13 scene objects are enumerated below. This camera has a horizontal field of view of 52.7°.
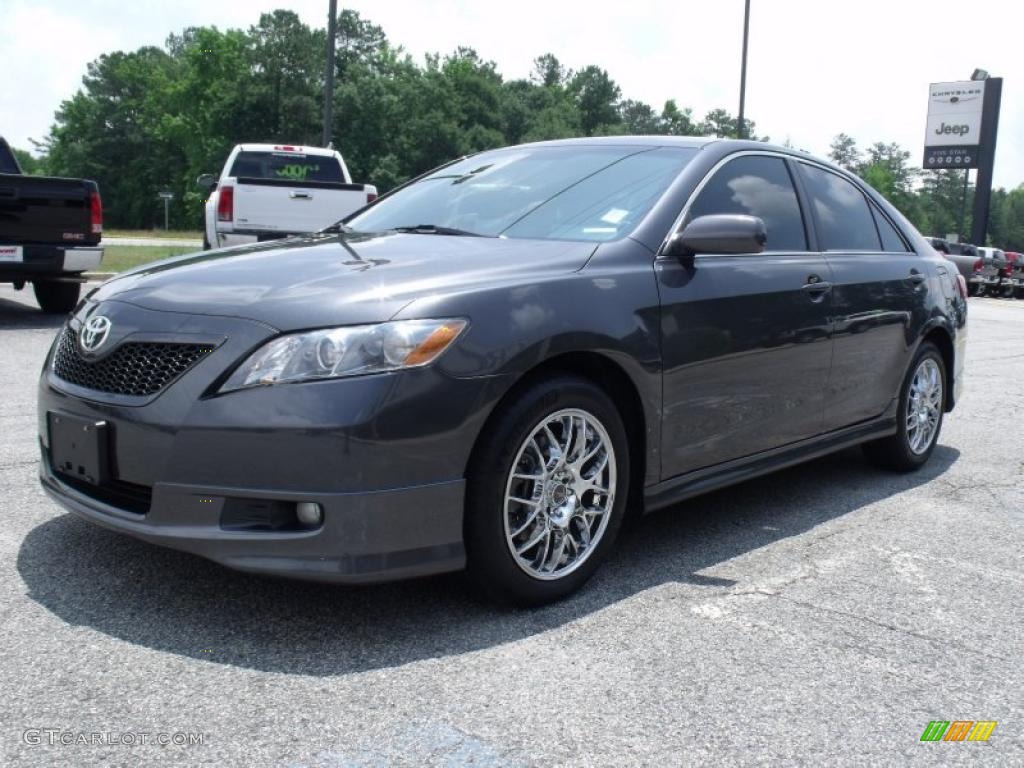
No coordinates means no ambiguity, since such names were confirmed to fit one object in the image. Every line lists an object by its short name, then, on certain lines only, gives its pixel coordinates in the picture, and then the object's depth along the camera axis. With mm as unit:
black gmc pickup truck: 9695
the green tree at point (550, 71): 109000
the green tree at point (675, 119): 96069
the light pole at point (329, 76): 19078
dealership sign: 49438
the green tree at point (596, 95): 98812
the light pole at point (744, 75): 26312
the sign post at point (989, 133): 47844
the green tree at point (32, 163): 92712
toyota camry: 2828
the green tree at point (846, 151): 119625
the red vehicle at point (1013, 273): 33312
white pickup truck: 12289
